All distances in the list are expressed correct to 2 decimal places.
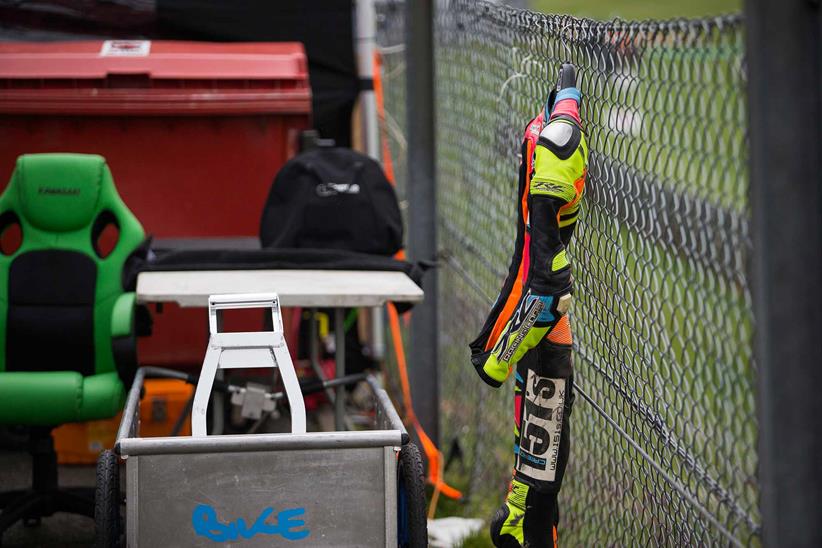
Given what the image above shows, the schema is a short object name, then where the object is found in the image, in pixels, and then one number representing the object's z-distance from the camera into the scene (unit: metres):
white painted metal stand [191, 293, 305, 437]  6.87
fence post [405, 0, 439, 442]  10.34
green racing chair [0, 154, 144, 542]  8.79
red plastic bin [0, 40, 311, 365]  10.82
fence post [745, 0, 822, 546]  3.86
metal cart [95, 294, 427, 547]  6.32
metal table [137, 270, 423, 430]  7.81
